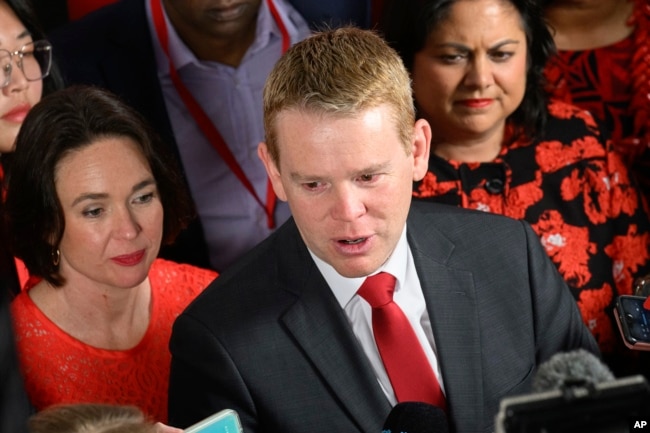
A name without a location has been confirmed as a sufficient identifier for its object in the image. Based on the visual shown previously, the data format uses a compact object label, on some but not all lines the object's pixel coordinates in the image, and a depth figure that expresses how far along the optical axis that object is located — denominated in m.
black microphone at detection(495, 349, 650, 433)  3.39
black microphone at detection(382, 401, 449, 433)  3.61
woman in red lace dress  4.01
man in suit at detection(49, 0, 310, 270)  4.24
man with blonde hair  3.76
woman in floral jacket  4.24
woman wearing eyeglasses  4.09
